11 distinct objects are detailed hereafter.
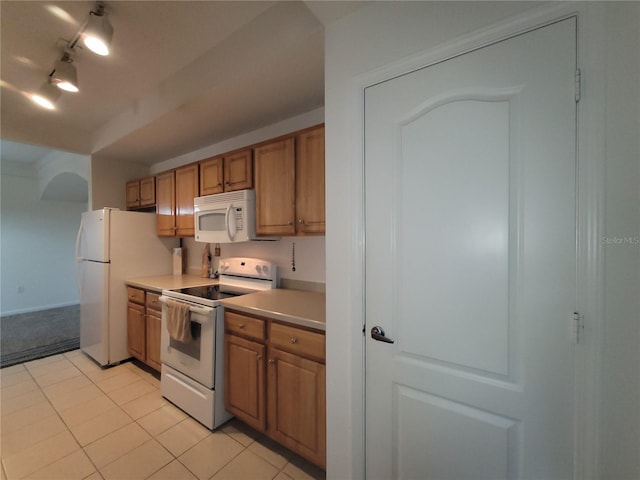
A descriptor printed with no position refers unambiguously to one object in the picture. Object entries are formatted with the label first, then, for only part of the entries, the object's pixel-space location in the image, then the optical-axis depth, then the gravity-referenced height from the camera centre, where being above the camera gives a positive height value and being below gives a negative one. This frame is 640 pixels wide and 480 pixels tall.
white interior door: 0.79 -0.08
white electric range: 1.78 -0.87
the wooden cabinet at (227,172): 2.14 +0.61
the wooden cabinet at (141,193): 3.05 +0.58
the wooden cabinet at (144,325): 2.42 -0.87
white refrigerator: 2.68 -0.32
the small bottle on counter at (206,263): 2.89 -0.27
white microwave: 2.10 +0.20
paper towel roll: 3.16 -0.27
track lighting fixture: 1.36 +1.13
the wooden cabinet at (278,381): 1.39 -0.86
